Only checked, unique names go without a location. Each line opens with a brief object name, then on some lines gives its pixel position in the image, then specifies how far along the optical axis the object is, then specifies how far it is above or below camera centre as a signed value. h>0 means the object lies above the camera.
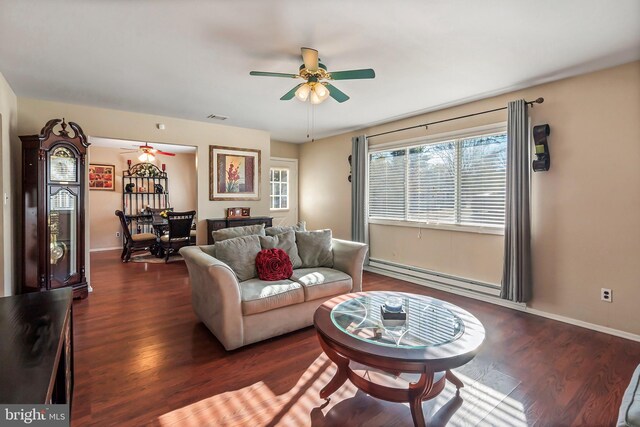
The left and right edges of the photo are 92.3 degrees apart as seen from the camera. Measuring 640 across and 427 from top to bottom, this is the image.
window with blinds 3.78 +0.40
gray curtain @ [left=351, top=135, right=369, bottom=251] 5.37 +0.38
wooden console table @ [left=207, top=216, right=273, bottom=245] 5.23 -0.21
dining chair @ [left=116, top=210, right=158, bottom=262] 5.84 -0.62
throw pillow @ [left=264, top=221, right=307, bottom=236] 3.48 -0.23
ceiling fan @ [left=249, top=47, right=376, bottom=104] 2.46 +1.10
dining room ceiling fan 6.02 +1.14
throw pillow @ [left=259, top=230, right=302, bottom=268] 3.24 -0.36
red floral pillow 2.93 -0.54
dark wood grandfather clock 3.47 +0.01
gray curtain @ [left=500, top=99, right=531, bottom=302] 3.37 +0.06
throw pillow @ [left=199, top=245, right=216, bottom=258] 3.08 -0.40
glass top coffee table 1.57 -0.74
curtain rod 3.32 +1.23
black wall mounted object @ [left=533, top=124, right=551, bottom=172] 3.25 +0.67
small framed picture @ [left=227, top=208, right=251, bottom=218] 5.48 -0.04
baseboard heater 3.85 -0.98
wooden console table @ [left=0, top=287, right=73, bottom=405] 0.93 -0.52
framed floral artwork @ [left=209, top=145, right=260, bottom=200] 5.32 +0.66
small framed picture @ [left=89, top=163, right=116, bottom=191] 7.07 +0.78
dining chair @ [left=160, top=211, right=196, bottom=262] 5.73 -0.40
